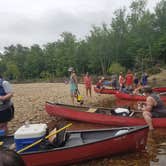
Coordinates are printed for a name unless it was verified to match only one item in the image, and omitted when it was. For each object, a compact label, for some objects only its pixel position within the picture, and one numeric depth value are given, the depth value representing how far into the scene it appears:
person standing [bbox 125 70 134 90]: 12.53
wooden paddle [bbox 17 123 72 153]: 3.63
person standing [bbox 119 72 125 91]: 13.04
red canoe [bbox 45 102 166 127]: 5.72
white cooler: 3.69
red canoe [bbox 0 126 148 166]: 3.69
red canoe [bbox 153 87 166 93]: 13.24
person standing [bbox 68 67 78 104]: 8.67
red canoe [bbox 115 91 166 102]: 10.12
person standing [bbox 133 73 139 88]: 14.65
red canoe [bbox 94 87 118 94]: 13.25
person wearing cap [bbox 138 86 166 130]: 5.16
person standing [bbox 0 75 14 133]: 4.05
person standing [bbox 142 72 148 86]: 13.35
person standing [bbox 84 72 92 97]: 12.09
